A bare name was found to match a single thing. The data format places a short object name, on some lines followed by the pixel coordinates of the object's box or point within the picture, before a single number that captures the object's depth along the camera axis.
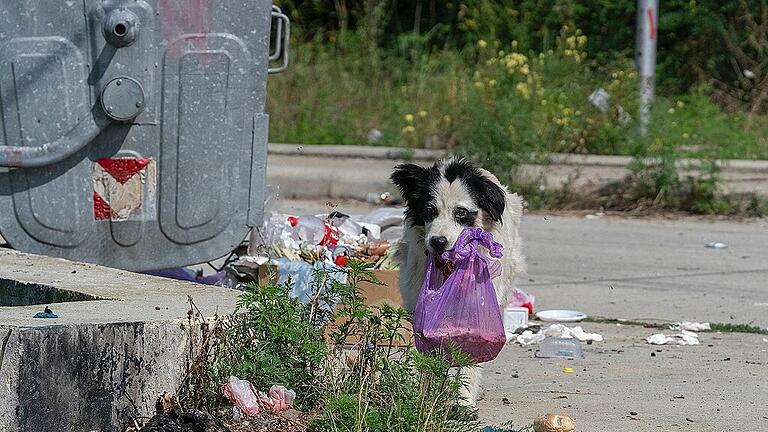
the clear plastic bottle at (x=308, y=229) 14.16
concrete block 7.84
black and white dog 10.66
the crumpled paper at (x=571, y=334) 13.41
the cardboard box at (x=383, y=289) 13.09
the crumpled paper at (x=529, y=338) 13.27
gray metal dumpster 12.40
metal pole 25.50
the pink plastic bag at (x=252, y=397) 8.33
